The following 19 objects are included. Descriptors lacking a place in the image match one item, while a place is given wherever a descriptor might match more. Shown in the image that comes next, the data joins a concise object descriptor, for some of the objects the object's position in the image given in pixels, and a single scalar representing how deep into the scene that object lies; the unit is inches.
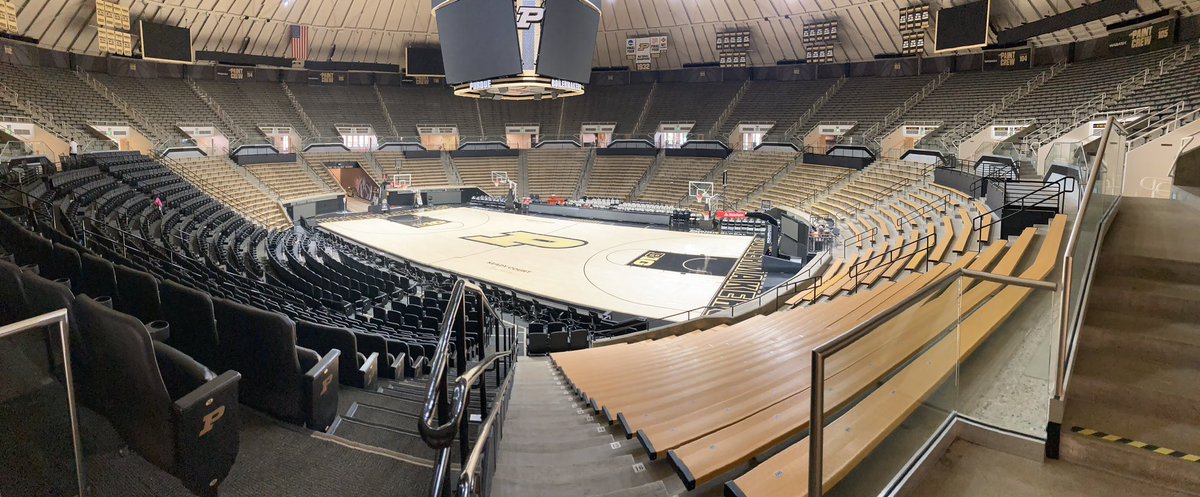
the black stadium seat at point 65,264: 187.9
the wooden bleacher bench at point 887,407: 94.3
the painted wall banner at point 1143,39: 930.1
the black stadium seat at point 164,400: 97.3
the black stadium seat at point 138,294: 160.6
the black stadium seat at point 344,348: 180.1
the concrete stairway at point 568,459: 134.6
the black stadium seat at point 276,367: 134.3
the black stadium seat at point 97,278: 175.8
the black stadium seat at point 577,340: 444.3
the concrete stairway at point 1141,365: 106.5
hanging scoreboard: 831.7
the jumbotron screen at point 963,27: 1073.5
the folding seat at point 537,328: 475.2
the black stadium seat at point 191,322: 146.1
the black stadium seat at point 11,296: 126.0
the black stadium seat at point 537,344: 433.1
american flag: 1454.2
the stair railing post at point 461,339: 189.0
